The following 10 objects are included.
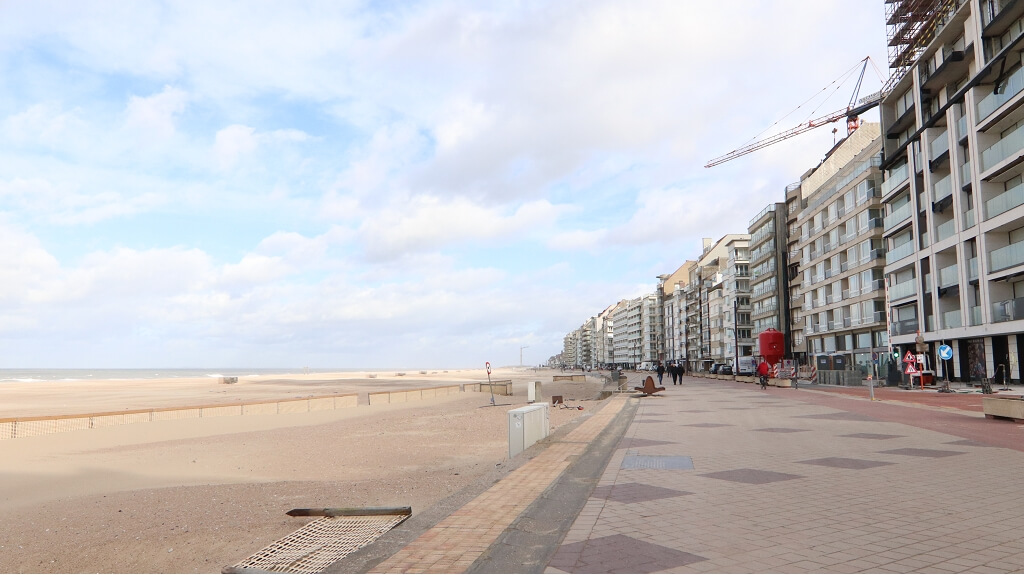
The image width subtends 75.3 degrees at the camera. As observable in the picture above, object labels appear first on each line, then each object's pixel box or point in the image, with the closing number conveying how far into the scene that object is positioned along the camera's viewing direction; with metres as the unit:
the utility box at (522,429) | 10.52
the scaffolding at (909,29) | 52.09
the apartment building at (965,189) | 33.97
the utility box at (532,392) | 24.63
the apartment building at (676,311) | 138.50
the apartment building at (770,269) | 81.06
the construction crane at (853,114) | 104.18
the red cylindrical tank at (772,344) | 51.59
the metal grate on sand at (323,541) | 5.44
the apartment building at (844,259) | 55.41
